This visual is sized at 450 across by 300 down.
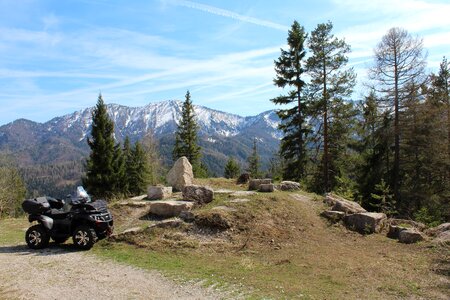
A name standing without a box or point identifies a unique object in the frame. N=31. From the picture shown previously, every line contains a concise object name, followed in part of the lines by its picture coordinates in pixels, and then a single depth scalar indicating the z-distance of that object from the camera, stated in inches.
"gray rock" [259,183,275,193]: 595.5
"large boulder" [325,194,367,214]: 533.3
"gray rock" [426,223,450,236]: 453.1
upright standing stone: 707.4
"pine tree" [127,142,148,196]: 1985.7
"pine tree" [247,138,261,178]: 2468.4
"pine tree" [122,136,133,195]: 2065.7
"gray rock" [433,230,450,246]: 408.0
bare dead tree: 901.8
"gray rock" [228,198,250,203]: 525.4
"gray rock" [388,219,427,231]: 501.8
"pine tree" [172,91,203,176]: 1753.2
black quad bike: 426.3
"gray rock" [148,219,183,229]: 469.1
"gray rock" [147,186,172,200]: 622.0
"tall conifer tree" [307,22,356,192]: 998.4
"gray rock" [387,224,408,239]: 461.1
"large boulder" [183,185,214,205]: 553.6
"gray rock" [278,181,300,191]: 642.8
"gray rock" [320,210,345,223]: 511.5
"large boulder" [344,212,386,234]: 480.1
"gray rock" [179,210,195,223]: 478.9
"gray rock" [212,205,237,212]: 494.8
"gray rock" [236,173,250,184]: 746.2
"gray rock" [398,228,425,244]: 435.2
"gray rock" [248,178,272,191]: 624.0
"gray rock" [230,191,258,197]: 566.1
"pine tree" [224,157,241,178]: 2449.6
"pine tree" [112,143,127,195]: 1477.6
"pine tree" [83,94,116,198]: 1428.4
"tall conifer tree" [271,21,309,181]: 1077.8
